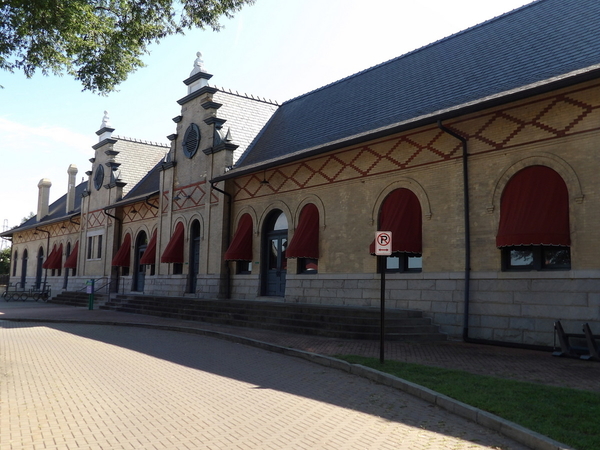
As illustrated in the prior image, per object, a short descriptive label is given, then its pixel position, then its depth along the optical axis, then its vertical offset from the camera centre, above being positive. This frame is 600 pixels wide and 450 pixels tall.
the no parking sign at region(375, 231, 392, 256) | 10.60 +0.88
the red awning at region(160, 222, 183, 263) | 25.92 +1.59
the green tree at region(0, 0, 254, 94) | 11.89 +5.64
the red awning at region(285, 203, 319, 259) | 18.64 +1.69
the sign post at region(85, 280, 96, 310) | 27.28 -0.61
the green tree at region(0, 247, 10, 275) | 70.56 +2.02
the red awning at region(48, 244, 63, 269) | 40.34 +1.43
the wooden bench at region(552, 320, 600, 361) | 10.84 -1.05
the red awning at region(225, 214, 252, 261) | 21.97 +1.62
